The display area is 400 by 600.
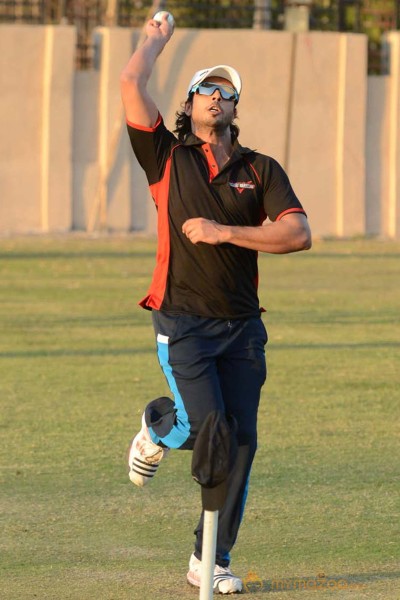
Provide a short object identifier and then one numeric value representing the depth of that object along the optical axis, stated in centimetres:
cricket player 1199
